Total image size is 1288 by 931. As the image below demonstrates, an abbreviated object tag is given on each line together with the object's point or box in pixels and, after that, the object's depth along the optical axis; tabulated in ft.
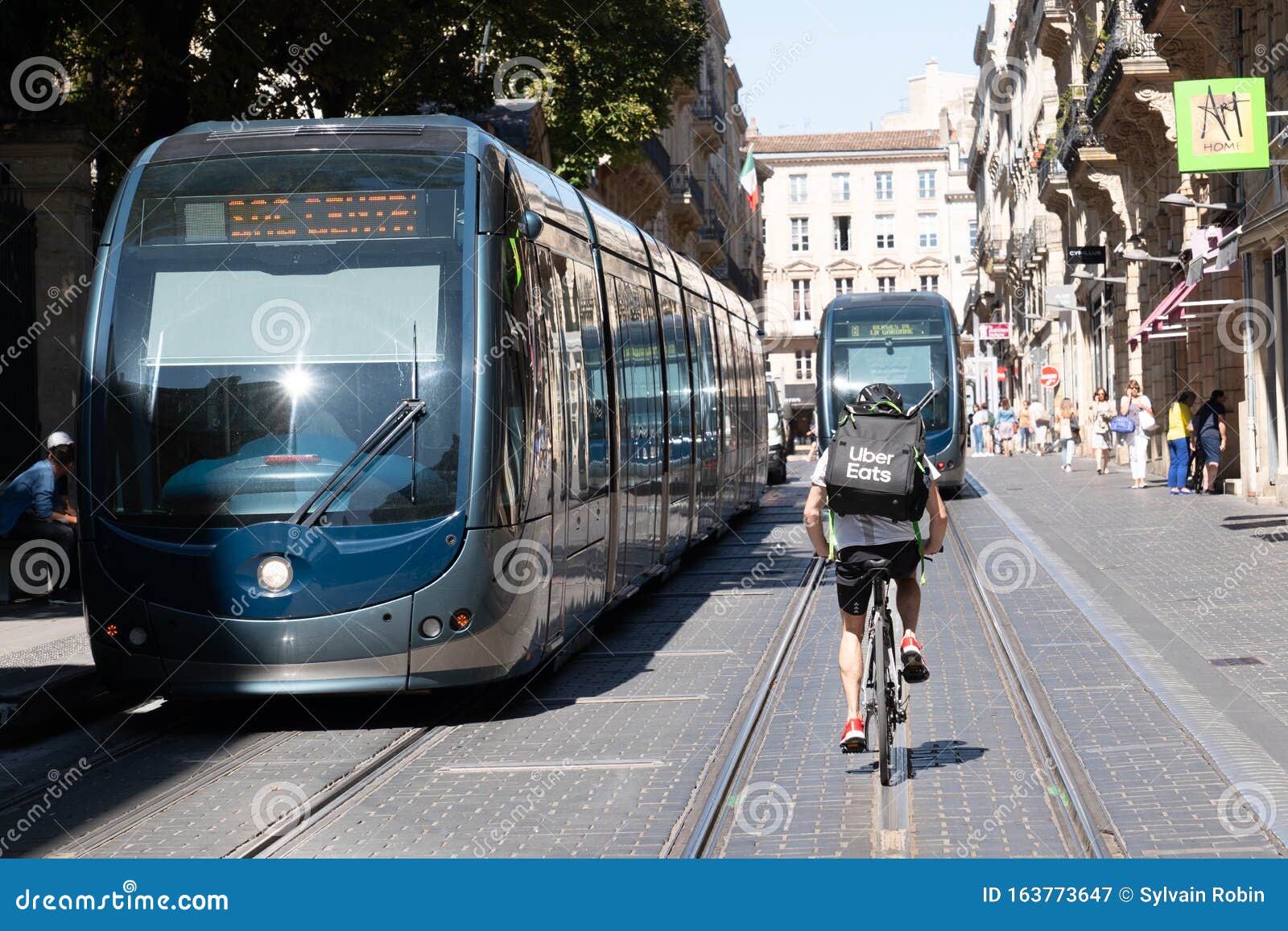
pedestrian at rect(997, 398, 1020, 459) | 177.47
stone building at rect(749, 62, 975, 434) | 347.97
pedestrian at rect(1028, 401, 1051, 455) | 167.12
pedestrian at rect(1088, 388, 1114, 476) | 114.83
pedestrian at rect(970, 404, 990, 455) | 187.62
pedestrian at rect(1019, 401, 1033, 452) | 185.26
